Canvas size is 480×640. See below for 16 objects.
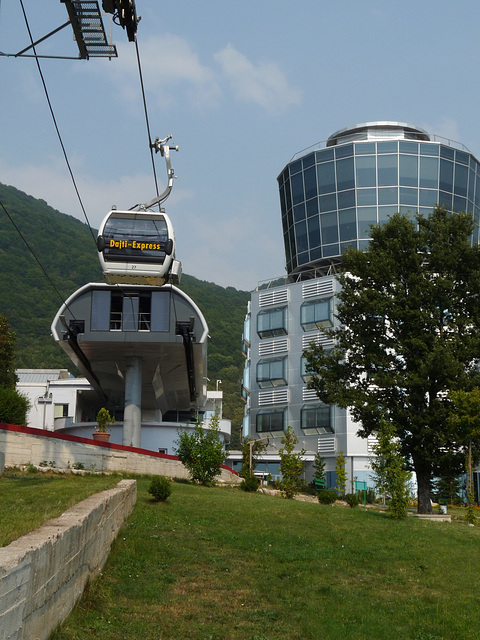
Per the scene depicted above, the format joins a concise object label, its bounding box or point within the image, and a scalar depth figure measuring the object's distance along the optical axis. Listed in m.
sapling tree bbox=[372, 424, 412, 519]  24.53
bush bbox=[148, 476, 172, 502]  21.23
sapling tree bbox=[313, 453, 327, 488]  63.88
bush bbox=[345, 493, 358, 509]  32.03
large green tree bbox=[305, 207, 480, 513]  30.47
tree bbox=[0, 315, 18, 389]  54.66
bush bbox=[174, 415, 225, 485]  31.64
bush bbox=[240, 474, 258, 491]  32.59
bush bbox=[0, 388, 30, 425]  33.59
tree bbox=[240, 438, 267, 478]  56.94
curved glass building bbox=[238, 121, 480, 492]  71.81
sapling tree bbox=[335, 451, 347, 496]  39.76
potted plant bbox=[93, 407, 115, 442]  39.00
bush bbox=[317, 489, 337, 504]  31.25
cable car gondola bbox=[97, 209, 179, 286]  34.94
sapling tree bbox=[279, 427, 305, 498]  34.50
